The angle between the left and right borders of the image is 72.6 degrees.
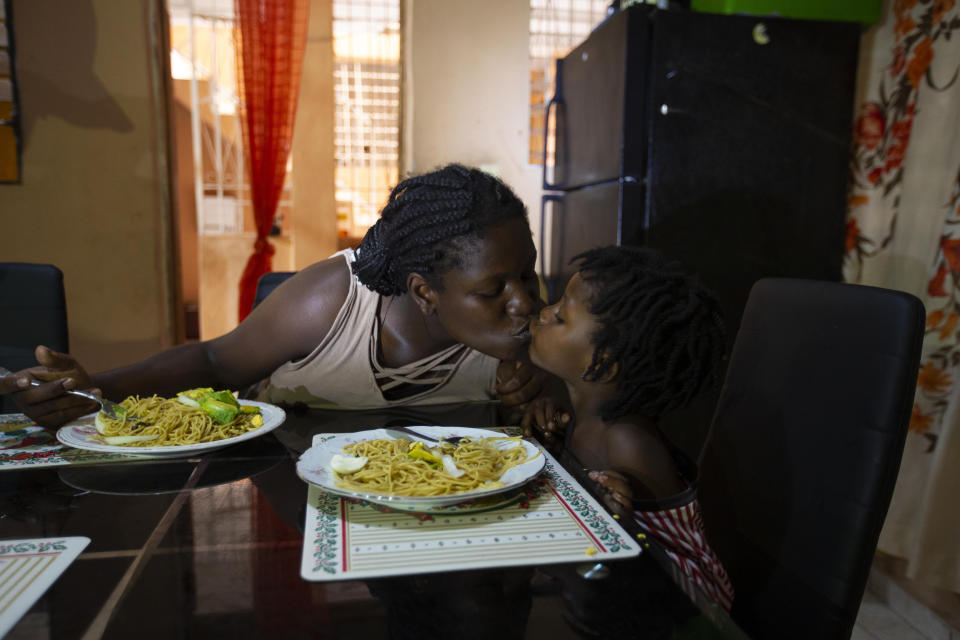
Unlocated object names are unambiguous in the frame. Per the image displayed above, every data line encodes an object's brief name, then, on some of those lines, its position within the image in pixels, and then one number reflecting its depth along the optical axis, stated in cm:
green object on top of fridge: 240
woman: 132
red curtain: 360
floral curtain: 202
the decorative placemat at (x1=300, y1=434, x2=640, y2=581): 64
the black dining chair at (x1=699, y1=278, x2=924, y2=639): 84
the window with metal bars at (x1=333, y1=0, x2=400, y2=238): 628
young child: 106
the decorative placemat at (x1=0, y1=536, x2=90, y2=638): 57
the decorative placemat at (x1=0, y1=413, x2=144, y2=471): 97
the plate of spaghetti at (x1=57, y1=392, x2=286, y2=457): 98
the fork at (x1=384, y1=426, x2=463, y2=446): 100
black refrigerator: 238
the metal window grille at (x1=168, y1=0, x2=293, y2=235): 524
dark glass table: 55
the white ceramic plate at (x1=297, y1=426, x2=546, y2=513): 72
